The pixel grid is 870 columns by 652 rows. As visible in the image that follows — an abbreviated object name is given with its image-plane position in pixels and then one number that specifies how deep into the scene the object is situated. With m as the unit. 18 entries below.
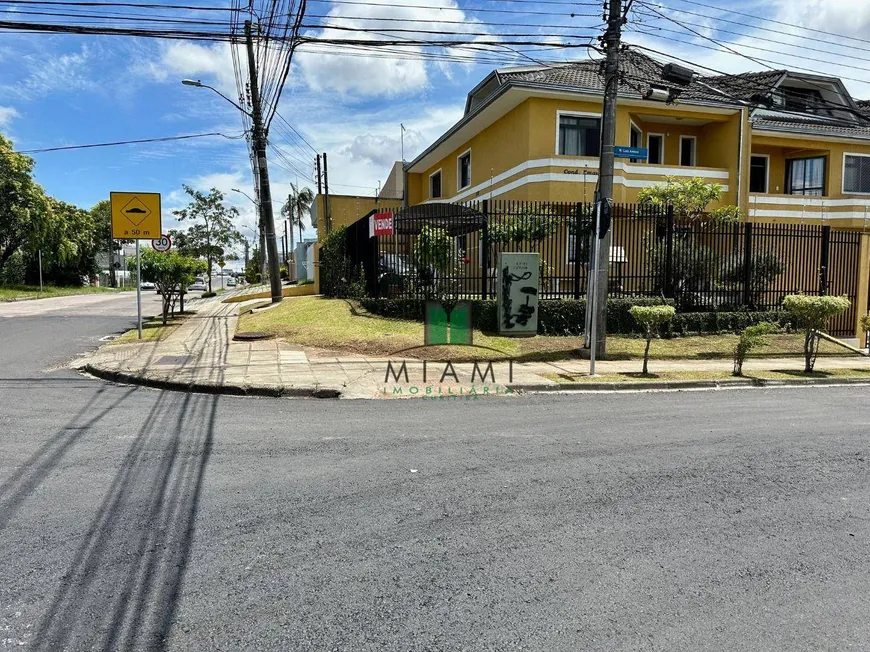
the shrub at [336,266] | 18.14
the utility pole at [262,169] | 18.34
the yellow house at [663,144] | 18.52
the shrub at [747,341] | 9.67
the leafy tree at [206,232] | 33.44
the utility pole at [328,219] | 27.75
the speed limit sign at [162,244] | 19.84
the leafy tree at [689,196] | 17.61
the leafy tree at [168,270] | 15.56
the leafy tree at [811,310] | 10.48
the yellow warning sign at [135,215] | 12.73
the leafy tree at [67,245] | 40.22
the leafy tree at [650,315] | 9.88
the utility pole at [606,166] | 10.36
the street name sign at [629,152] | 10.26
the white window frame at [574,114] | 18.68
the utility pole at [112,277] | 51.38
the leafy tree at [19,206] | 36.41
